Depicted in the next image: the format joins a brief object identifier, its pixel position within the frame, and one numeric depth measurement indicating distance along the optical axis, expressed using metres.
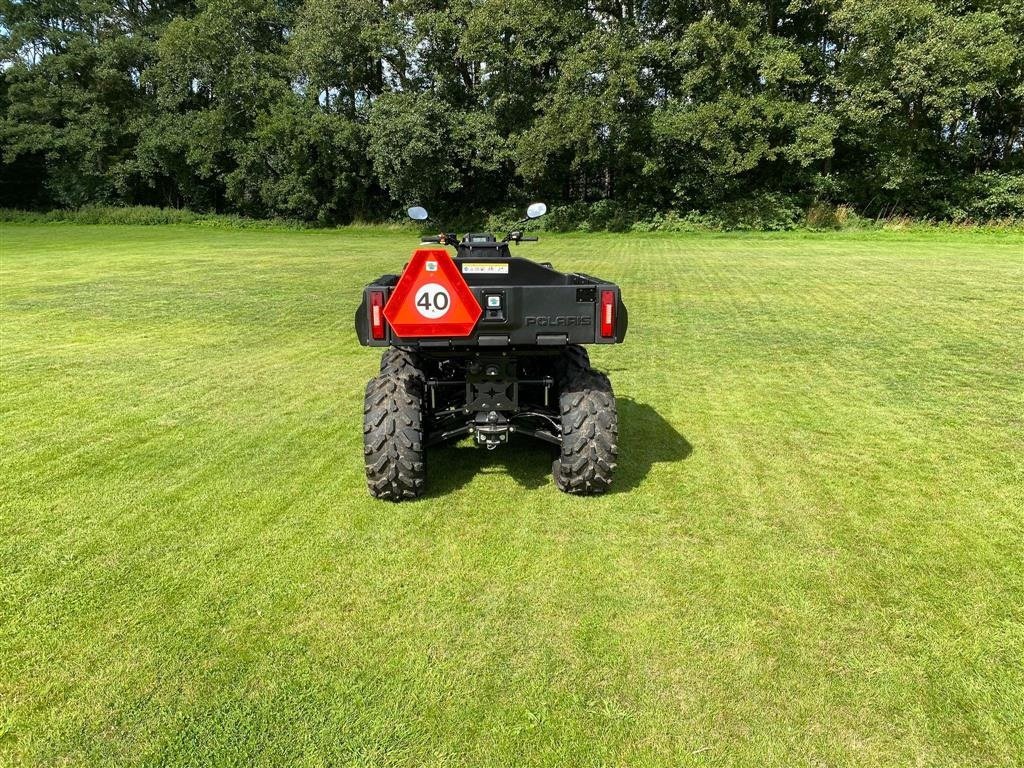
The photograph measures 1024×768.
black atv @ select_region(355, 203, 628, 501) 3.74
